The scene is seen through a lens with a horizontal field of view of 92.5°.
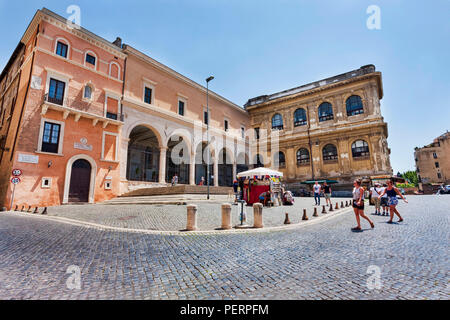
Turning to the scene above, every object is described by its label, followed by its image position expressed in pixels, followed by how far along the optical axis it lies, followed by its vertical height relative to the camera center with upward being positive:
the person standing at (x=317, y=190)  14.68 -0.13
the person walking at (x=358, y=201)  6.77 -0.41
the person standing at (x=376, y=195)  10.58 -0.38
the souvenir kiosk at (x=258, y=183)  13.48 +0.41
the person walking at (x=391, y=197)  7.71 -0.35
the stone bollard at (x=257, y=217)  7.17 -0.91
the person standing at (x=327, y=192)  13.45 -0.22
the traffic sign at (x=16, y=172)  12.62 +1.23
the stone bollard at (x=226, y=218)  7.00 -0.90
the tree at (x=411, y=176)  66.56 +3.59
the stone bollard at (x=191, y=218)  6.71 -0.85
